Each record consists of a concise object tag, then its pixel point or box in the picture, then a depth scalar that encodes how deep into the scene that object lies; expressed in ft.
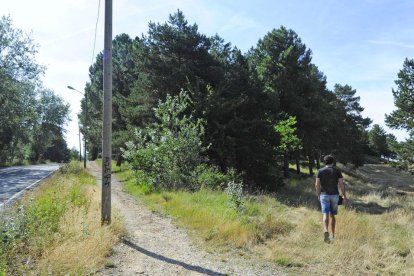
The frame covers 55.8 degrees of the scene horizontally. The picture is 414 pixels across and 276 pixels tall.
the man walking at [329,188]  29.86
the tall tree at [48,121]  250.98
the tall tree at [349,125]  160.66
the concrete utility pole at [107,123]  28.66
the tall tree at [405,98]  106.93
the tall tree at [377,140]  283.38
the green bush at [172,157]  54.80
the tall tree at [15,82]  117.39
